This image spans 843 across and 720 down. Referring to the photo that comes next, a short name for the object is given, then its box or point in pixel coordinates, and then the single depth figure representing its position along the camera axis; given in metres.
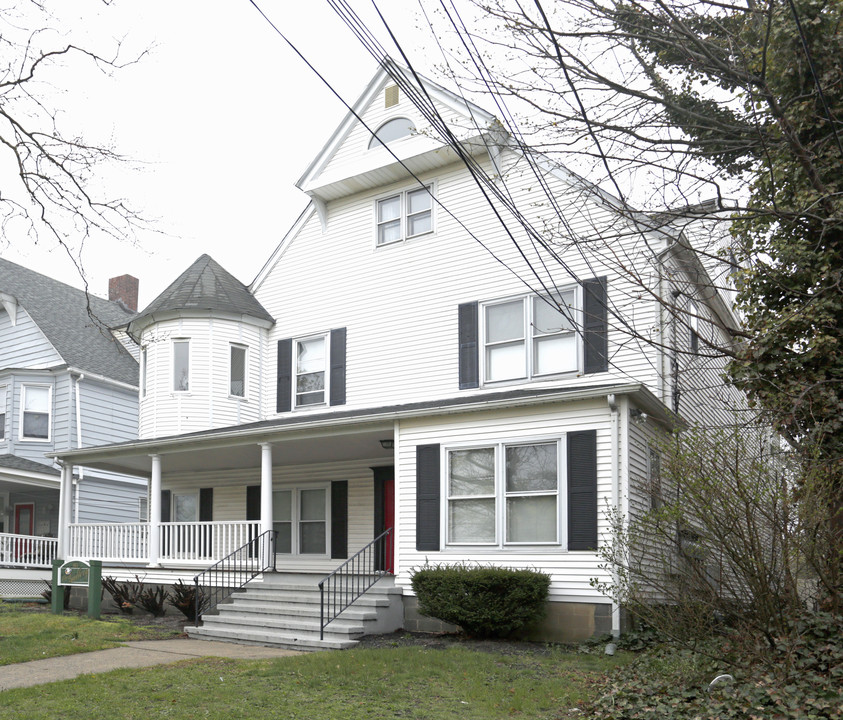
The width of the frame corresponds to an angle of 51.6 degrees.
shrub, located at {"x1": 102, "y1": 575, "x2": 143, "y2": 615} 15.62
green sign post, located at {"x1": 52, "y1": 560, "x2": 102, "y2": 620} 14.75
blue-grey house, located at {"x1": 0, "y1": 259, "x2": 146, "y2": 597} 23.47
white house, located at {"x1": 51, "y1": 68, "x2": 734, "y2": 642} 12.51
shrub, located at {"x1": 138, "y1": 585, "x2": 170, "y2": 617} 15.34
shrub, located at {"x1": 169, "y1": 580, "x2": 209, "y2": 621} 14.40
